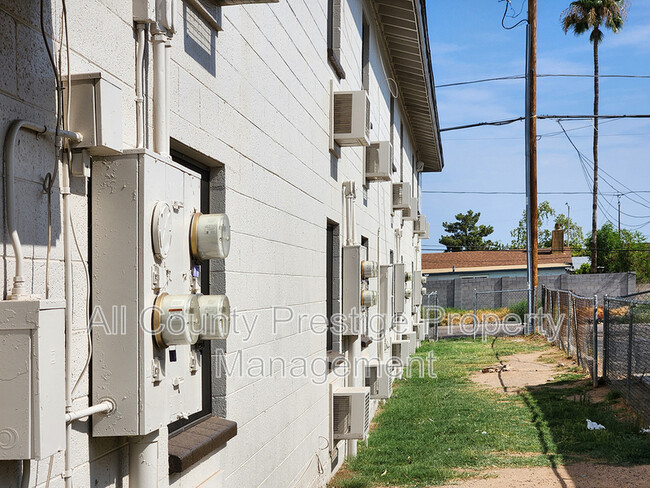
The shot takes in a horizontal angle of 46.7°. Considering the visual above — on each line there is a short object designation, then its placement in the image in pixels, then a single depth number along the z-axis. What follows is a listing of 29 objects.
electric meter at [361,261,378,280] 9.53
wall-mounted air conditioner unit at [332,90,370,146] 7.92
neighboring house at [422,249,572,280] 50.00
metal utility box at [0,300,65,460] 2.10
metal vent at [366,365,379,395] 10.98
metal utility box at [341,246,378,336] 8.60
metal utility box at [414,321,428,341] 23.33
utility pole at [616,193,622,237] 65.38
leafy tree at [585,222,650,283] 52.16
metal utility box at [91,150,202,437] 2.74
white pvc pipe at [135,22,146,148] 3.09
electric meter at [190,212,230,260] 3.36
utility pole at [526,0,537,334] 26.16
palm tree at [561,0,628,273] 39.47
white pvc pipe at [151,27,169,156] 3.17
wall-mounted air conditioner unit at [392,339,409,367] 15.29
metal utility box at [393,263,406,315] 14.99
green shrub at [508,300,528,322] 29.95
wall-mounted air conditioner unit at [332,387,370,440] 7.99
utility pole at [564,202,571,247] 84.09
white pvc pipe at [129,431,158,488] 2.93
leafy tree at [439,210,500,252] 75.62
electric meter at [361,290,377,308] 9.59
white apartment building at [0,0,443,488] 2.27
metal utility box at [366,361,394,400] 10.95
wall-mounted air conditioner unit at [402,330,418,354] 17.70
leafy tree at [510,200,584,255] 81.36
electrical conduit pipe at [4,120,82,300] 2.18
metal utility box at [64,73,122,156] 2.54
